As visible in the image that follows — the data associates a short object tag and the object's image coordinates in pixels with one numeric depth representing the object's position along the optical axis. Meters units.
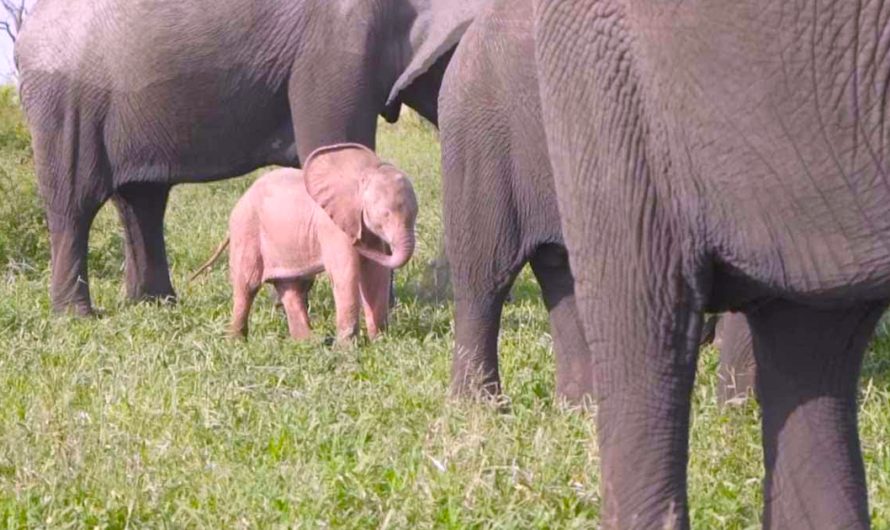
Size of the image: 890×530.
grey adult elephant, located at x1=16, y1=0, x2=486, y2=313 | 14.07
